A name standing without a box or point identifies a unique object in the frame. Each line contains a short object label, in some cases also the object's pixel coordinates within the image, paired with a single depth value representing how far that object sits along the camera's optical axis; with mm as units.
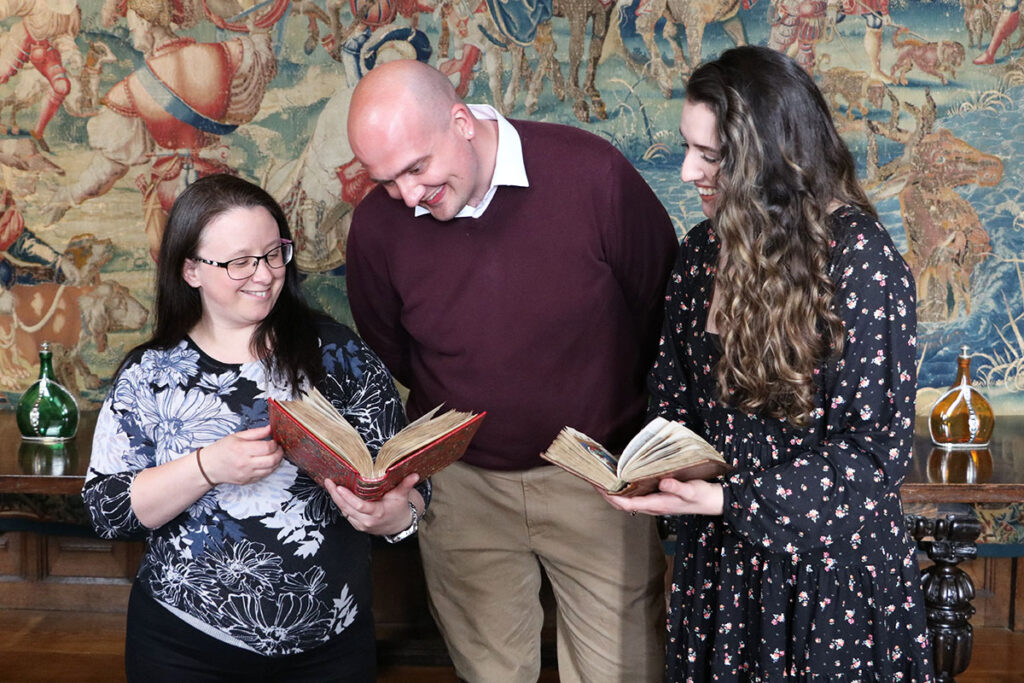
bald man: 2928
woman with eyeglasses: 2438
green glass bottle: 3855
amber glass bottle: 3707
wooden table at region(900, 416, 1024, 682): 3242
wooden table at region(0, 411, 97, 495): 3406
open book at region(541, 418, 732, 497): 2182
